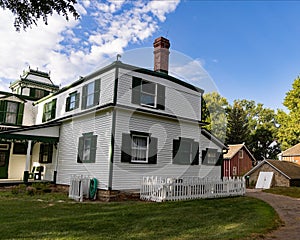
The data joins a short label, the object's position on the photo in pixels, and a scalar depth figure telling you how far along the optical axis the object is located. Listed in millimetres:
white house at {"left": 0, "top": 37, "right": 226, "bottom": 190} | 12586
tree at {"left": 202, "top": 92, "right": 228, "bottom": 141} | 51731
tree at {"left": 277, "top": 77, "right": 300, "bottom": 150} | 35625
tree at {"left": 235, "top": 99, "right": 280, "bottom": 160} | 50594
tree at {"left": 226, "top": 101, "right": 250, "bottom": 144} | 47562
